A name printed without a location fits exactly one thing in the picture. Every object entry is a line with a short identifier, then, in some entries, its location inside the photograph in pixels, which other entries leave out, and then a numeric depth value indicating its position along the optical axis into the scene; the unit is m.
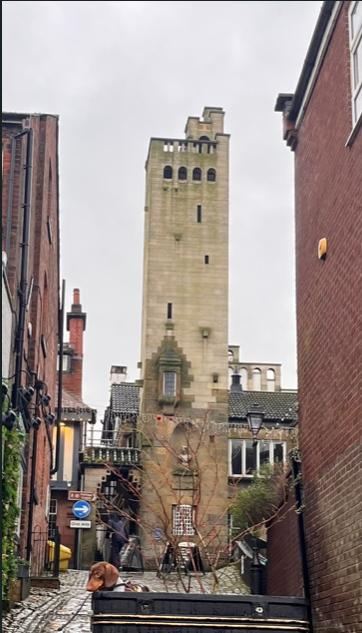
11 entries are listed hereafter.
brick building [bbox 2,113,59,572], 18.42
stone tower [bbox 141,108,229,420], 47.97
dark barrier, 10.35
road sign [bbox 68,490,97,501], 24.66
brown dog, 10.72
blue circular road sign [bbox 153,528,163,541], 18.31
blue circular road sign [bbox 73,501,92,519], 27.98
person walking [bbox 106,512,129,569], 22.53
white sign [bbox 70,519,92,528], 26.23
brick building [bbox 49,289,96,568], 43.06
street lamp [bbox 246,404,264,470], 19.42
